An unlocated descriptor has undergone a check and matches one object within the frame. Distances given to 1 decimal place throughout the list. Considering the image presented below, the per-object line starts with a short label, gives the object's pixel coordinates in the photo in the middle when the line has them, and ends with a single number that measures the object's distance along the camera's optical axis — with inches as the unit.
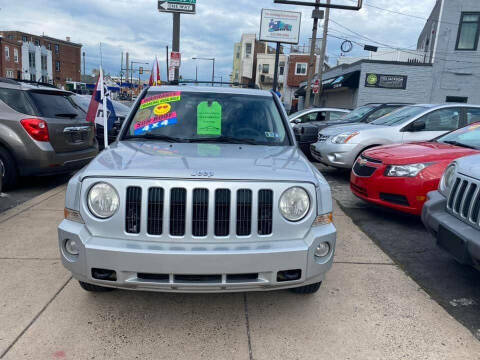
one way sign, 406.6
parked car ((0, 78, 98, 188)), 224.5
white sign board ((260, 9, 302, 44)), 933.2
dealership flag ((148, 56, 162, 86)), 411.2
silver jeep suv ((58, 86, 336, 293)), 88.4
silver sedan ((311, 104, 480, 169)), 269.9
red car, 179.9
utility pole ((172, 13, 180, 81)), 420.5
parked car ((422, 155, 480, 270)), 111.2
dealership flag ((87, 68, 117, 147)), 271.0
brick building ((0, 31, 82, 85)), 2248.3
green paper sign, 135.3
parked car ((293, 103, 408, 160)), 363.3
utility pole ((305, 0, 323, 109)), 587.2
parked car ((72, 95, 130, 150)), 358.6
